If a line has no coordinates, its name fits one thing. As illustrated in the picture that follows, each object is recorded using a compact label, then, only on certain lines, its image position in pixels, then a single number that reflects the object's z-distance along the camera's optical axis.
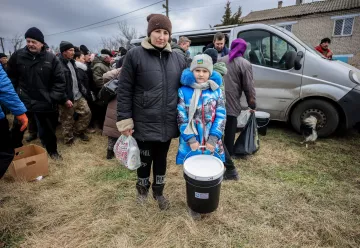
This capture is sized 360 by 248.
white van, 3.90
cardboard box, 2.78
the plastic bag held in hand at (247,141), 3.41
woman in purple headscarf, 2.84
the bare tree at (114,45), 35.91
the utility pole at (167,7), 17.67
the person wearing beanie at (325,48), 5.49
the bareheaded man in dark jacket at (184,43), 4.28
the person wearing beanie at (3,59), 6.39
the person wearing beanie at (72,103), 3.90
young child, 1.93
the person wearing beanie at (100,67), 4.55
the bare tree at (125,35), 34.53
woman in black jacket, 1.84
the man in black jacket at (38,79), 3.00
